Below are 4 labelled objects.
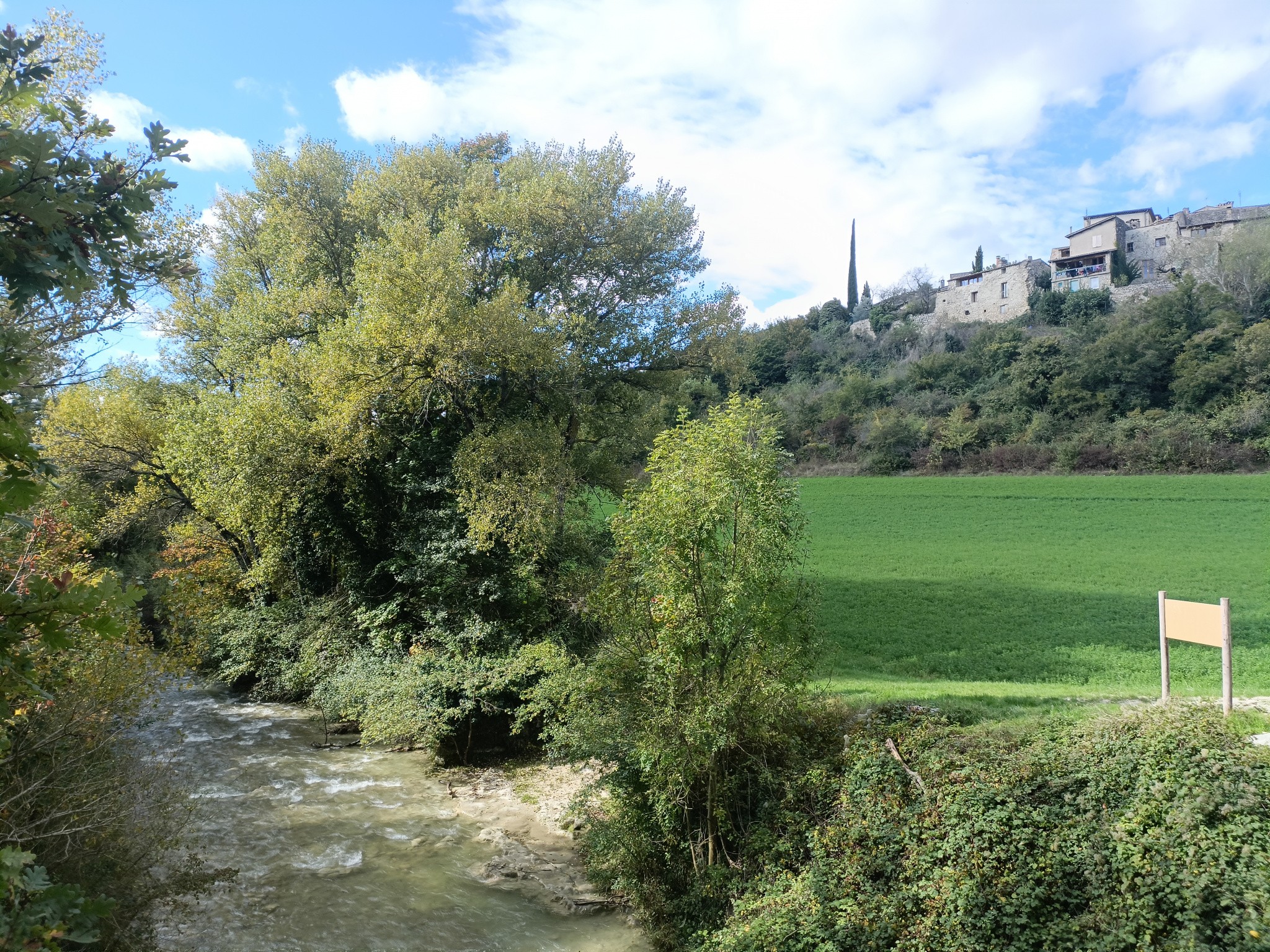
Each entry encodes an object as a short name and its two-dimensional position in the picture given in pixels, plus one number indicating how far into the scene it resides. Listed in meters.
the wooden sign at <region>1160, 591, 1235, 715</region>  7.54
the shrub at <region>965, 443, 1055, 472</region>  46.59
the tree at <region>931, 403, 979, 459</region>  50.59
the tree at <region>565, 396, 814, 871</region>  8.45
